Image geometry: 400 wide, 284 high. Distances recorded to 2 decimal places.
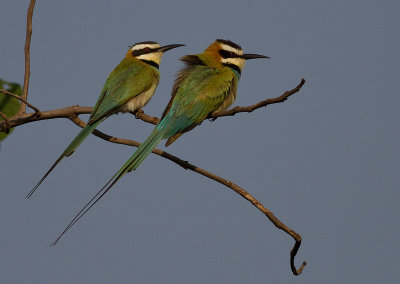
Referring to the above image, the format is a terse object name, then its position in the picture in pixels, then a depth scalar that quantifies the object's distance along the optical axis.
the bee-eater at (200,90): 6.53
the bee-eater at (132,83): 7.33
